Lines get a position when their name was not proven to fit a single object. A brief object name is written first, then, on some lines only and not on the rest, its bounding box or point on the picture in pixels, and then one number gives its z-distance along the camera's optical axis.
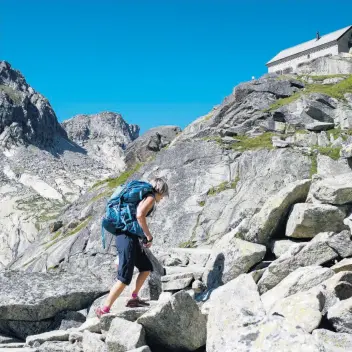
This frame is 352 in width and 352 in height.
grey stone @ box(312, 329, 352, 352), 6.21
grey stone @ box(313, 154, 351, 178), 20.61
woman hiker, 9.80
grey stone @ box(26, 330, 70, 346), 9.18
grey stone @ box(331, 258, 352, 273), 9.27
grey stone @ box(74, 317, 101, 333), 9.30
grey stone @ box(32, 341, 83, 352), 8.37
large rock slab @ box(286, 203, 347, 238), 11.49
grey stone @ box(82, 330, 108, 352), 8.18
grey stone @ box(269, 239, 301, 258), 11.45
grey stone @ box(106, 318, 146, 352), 7.75
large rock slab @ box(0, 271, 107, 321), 10.72
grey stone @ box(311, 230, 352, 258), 10.23
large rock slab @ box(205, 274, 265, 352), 5.96
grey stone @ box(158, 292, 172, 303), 11.03
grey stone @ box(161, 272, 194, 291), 11.80
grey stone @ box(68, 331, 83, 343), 8.94
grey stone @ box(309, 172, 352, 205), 11.73
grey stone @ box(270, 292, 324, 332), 7.06
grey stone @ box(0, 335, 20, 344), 10.26
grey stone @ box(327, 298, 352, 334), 6.96
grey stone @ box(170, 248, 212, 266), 14.26
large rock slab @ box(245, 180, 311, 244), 12.09
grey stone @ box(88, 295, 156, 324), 9.05
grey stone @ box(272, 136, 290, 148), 23.65
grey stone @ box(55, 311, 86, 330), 10.68
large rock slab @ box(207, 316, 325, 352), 5.04
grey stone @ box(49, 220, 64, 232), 32.33
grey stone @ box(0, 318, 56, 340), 10.75
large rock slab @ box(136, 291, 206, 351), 8.03
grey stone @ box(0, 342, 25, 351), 9.59
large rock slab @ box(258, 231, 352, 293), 10.01
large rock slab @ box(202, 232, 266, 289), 11.24
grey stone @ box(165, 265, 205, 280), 12.27
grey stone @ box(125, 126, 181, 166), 37.19
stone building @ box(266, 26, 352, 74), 89.38
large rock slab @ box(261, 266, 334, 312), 8.70
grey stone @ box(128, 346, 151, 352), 7.29
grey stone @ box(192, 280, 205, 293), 11.59
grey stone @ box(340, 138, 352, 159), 15.09
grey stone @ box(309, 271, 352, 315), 7.89
